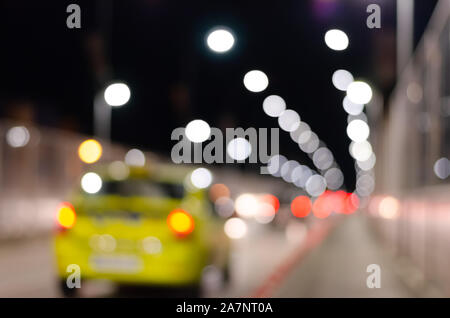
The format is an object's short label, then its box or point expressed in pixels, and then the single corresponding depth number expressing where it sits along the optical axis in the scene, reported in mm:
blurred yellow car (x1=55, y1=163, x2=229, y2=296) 9664
